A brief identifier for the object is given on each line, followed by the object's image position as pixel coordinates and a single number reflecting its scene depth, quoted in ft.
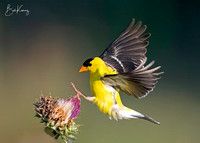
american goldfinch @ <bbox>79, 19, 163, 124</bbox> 10.83
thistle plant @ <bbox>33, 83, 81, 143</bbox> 10.89
